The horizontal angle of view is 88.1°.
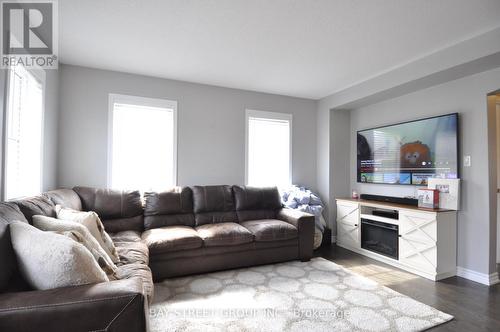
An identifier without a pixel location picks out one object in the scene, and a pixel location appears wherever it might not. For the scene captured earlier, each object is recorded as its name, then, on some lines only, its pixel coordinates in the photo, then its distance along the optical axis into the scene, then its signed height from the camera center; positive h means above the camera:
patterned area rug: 1.97 -1.18
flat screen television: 3.09 +0.25
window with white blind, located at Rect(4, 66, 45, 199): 2.04 +0.32
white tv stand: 2.86 -0.82
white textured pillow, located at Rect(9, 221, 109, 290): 1.19 -0.44
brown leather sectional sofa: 1.04 -0.60
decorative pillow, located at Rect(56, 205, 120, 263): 1.98 -0.44
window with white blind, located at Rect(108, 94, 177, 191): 3.49 +0.36
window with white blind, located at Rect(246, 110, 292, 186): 4.30 +0.36
